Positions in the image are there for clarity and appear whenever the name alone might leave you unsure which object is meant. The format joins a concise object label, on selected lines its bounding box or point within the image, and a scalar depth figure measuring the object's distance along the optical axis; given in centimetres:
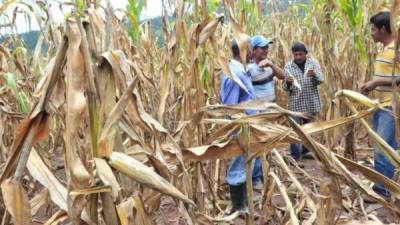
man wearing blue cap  331
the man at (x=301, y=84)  410
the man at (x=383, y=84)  273
